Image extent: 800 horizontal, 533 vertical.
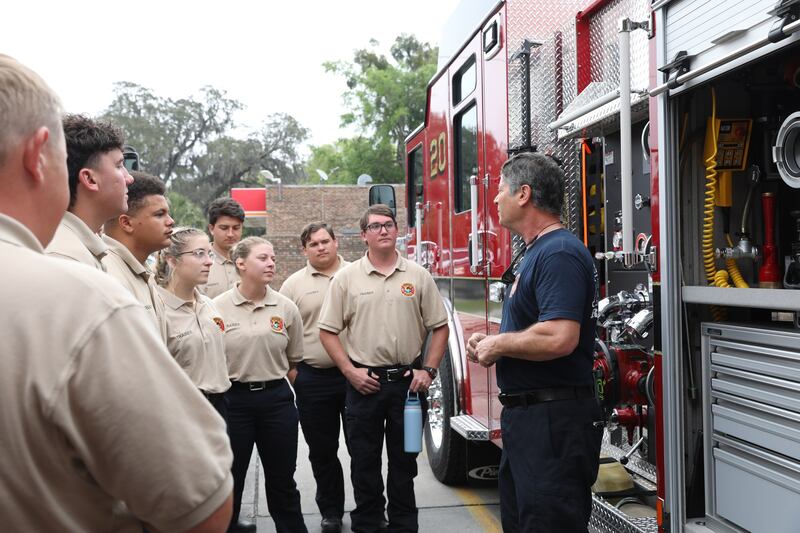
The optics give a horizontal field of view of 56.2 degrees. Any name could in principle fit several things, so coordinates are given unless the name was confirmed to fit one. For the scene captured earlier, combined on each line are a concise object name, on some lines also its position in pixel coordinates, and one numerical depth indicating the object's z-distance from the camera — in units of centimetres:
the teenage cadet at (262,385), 393
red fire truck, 233
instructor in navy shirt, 272
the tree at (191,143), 5103
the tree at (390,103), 3856
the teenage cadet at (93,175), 227
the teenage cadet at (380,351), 414
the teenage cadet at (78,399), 100
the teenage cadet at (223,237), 529
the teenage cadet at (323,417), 454
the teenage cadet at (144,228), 280
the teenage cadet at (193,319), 344
